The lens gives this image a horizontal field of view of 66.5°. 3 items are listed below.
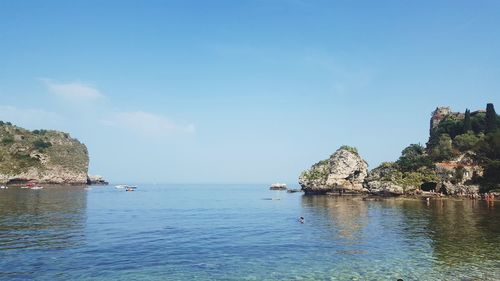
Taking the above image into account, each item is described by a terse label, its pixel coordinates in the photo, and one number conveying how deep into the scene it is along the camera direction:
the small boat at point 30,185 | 180.25
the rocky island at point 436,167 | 111.94
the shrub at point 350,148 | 152.02
